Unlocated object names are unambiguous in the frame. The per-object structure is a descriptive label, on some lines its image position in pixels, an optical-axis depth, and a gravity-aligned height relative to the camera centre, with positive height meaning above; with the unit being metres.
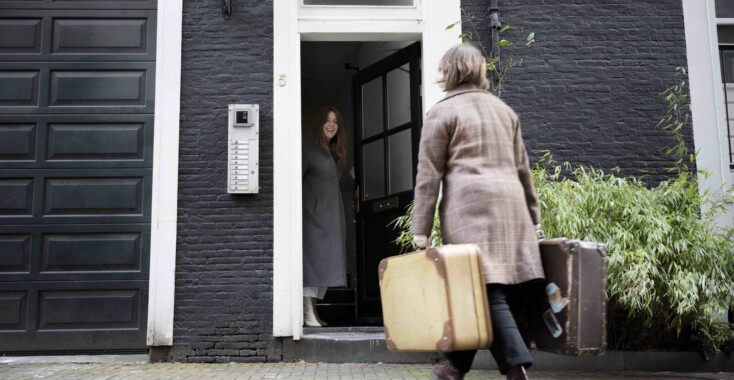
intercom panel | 6.45 +0.97
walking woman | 3.43 +0.34
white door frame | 6.43 +1.73
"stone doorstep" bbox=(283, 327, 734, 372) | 6.15 -0.81
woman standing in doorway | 7.15 +0.50
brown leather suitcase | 3.42 -0.18
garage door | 6.46 +0.83
